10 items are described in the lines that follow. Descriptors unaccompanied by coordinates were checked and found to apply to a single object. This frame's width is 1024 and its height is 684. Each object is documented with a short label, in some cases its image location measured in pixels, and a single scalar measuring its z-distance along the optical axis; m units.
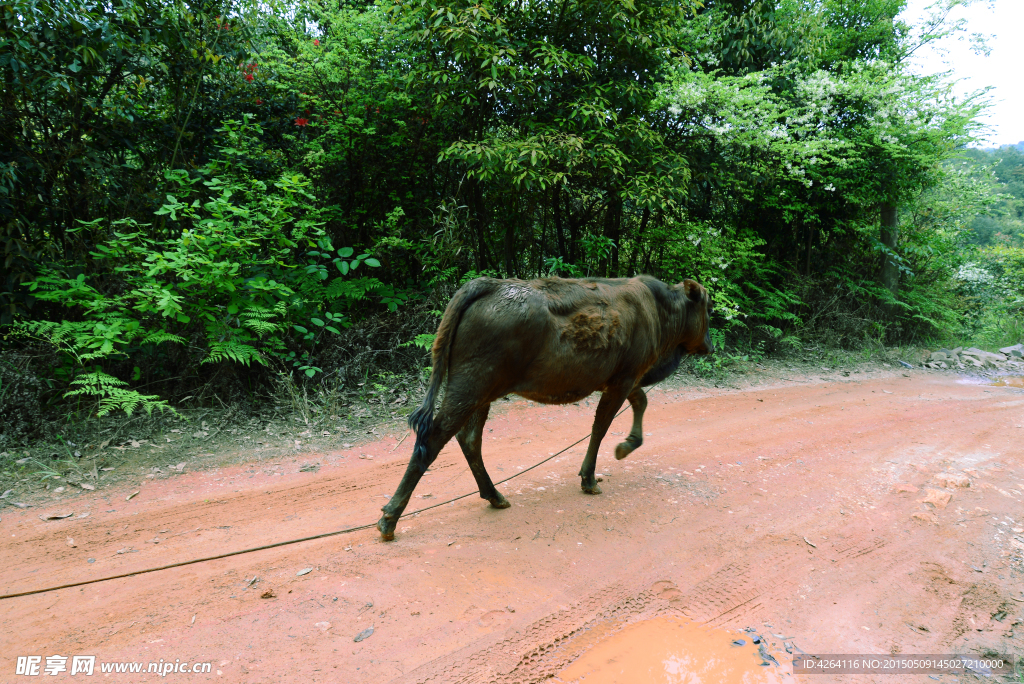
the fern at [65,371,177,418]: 5.18
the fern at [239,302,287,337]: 6.07
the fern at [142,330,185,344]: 5.79
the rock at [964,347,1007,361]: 12.45
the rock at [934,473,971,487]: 5.31
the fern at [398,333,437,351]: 7.33
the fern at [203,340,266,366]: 5.90
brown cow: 3.98
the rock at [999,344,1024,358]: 13.08
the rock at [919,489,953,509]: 4.90
